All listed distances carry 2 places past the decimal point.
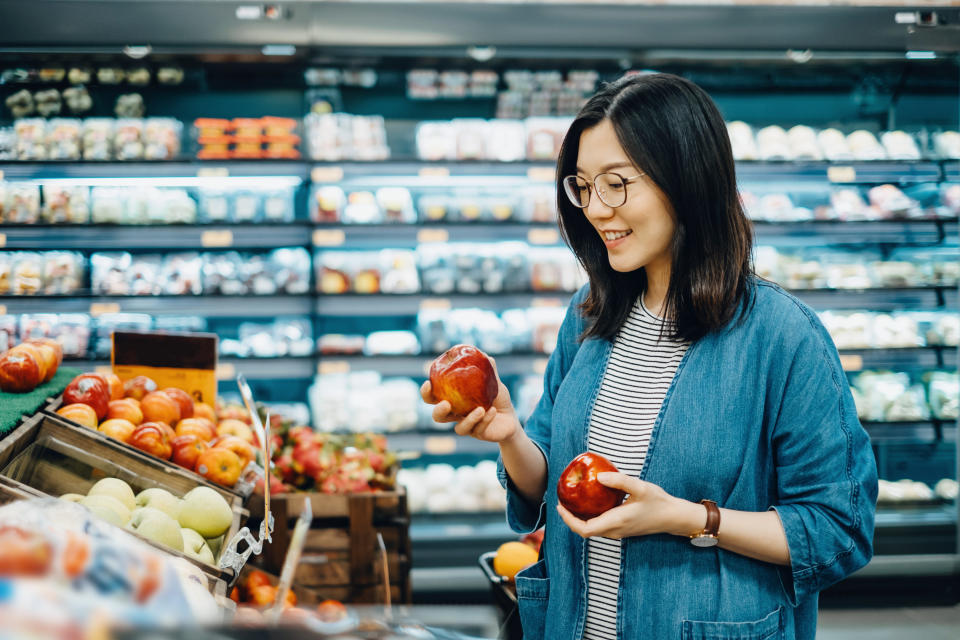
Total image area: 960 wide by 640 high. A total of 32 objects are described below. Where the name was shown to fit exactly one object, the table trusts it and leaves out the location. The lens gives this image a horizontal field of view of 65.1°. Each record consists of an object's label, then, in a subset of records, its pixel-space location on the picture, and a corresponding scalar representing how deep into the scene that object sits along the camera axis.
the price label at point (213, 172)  3.79
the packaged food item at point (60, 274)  3.85
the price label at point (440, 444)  3.91
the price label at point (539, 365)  3.98
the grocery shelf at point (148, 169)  3.80
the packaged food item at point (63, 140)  3.84
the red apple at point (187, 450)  1.77
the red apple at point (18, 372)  1.84
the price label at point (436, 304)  3.85
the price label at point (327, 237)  3.86
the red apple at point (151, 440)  1.72
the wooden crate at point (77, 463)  1.51
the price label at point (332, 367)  3.87
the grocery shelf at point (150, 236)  3.83
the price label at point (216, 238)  3.85
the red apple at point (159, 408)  1.95
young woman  1.11
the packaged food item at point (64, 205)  3.83
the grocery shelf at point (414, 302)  3.88
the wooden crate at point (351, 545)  2.12
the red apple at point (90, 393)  1.85
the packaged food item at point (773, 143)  4.09
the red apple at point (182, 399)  2.06
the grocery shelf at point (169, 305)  3.80
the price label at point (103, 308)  3.76
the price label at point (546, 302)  3.92
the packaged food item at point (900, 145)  4.07
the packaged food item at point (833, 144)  4.11
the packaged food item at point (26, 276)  3.83
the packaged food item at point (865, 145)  4.06
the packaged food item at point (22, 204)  3.83
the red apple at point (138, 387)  2.07
